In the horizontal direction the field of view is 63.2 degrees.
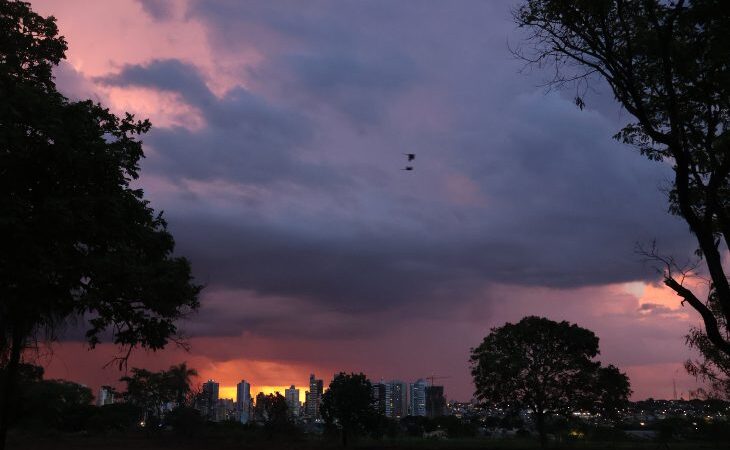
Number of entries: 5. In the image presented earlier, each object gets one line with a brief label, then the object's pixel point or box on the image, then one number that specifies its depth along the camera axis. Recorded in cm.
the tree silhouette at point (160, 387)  8594
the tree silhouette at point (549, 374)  5191
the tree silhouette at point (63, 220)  1231
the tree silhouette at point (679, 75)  1055
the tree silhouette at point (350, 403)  5678
